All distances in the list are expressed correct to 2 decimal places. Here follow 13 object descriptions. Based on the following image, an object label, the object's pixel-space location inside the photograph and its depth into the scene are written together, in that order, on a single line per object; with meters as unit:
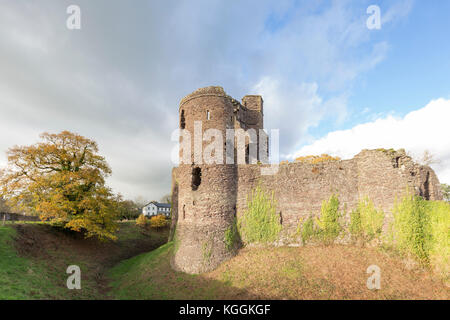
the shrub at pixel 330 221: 14.91
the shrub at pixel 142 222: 36.87
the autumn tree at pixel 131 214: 46.18
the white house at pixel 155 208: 75.69
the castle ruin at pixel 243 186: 14.06
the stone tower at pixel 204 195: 14.83
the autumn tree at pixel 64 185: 19.34
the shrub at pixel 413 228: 11.95
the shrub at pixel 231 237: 15.05
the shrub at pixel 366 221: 13.78
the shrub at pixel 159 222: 37.12
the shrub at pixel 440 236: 11.09
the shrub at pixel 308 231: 15.12
